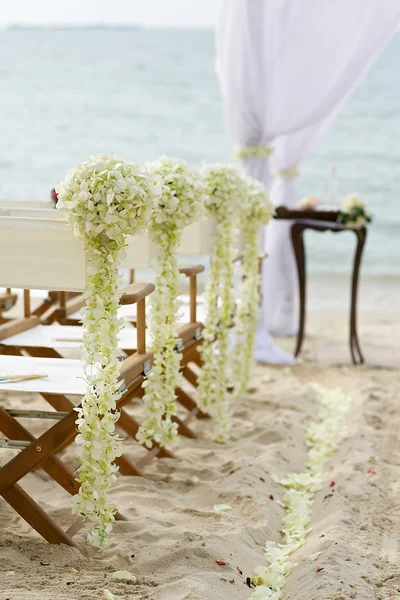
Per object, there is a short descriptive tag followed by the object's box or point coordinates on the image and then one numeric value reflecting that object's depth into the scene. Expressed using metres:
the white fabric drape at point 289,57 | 5.16
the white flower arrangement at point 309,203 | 5.67
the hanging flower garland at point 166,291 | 3.12
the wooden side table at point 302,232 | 5.52
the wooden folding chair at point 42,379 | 2.53
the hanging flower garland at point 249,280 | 4.24
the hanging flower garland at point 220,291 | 3.68
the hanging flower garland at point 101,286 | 2.39
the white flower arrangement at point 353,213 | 5.46
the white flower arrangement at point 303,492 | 2.56
